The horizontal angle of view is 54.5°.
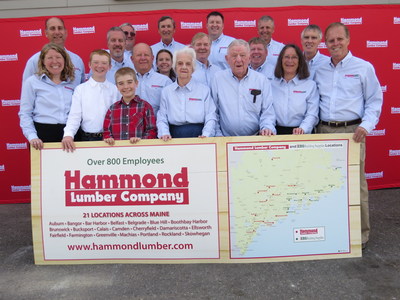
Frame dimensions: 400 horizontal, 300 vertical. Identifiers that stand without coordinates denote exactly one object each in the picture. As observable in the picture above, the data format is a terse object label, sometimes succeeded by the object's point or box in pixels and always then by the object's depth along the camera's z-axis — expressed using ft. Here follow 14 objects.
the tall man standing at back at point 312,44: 13.93
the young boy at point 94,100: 11.74
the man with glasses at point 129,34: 17.08
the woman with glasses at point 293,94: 12.03
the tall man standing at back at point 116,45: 15.21
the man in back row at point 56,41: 14.83
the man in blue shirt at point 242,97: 11.75
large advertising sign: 11.00
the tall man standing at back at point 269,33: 16.70
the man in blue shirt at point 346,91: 11.72
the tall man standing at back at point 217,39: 16.79
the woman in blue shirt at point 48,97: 12.17
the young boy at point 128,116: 11.41
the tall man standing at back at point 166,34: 16.94
